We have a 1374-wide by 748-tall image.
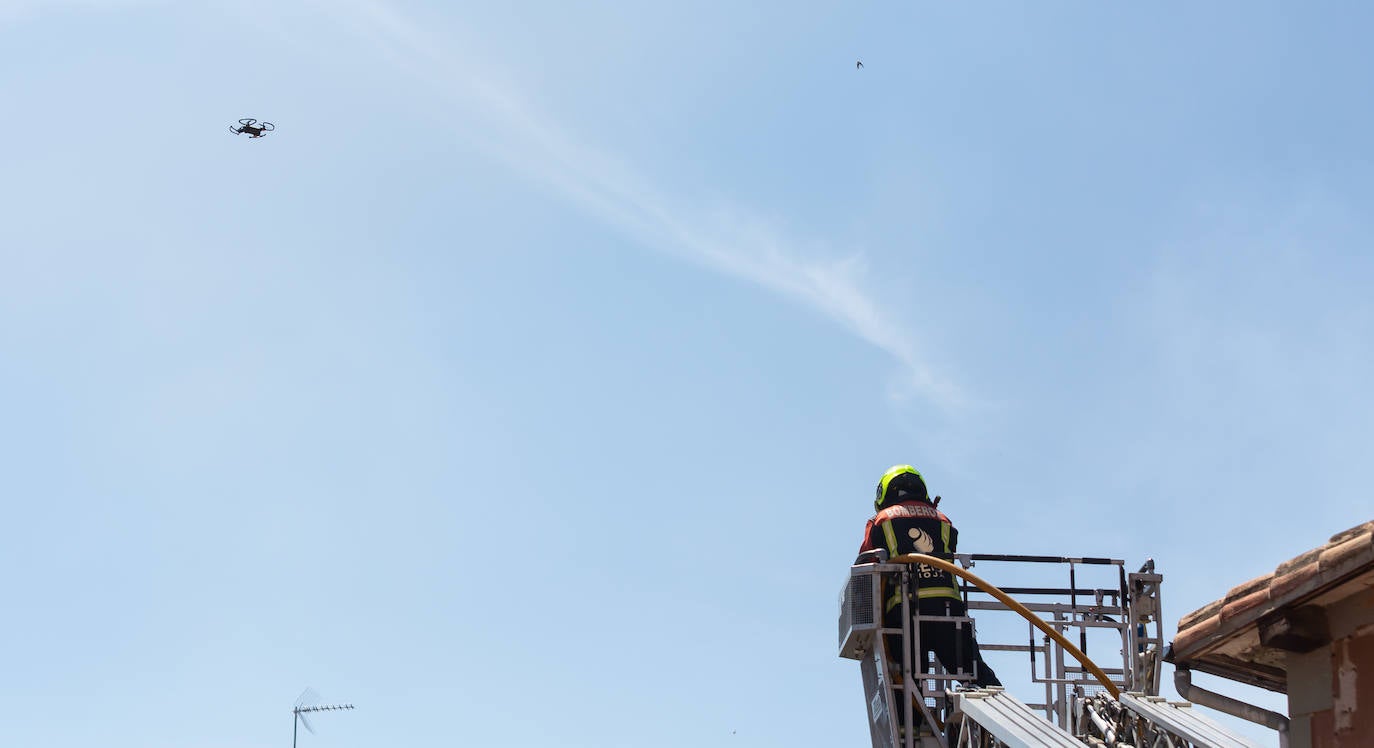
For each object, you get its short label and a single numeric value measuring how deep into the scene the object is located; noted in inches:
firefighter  621.6
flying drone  995.9
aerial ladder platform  574.2
